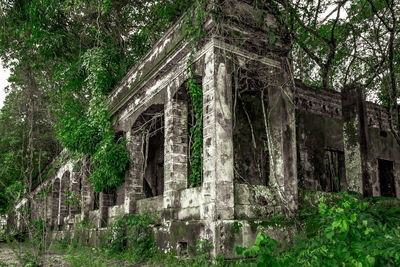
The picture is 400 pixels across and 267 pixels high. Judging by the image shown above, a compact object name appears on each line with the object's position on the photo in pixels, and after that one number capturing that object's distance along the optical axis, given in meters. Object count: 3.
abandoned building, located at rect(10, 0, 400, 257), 5.84
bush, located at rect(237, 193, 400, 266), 3.21
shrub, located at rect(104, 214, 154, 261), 7.04
